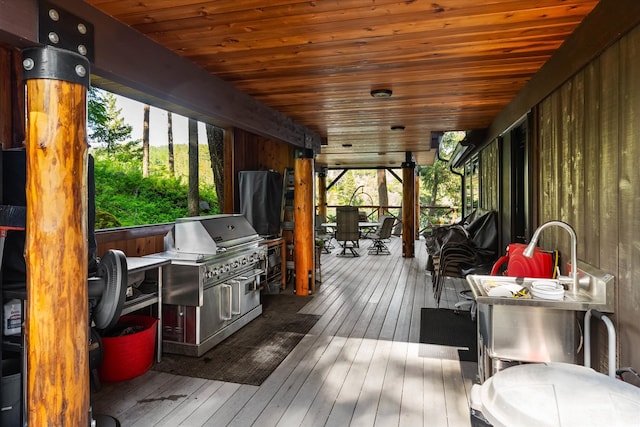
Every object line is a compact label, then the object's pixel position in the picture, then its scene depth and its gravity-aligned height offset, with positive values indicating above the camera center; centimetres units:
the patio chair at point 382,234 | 924 -72
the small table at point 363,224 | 1006 -54
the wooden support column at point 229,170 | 546 +49
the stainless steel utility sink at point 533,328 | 200 -65
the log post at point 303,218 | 545 -19
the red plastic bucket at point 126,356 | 282 -109
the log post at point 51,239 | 167 -14
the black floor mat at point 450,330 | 352 -128
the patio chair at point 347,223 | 890 -43
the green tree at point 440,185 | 1889 +87
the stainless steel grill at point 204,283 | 334 -70
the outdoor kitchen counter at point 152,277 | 290 -62
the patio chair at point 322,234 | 959 -73
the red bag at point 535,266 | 274 -45
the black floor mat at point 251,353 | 302 -127
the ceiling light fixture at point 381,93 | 352 +99
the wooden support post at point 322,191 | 1252 +43
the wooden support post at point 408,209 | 873 -13
